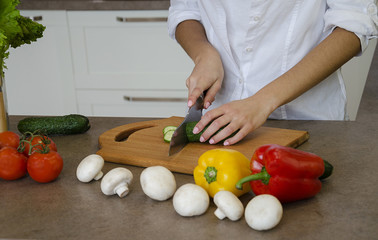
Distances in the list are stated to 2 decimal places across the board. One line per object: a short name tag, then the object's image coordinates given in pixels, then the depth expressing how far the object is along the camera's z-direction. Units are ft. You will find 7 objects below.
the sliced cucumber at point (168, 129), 3.98
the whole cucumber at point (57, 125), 4.10
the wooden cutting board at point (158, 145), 3.47
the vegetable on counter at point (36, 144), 3.16
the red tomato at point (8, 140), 3.35
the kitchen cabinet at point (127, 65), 8.38
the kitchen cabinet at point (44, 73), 8.46
